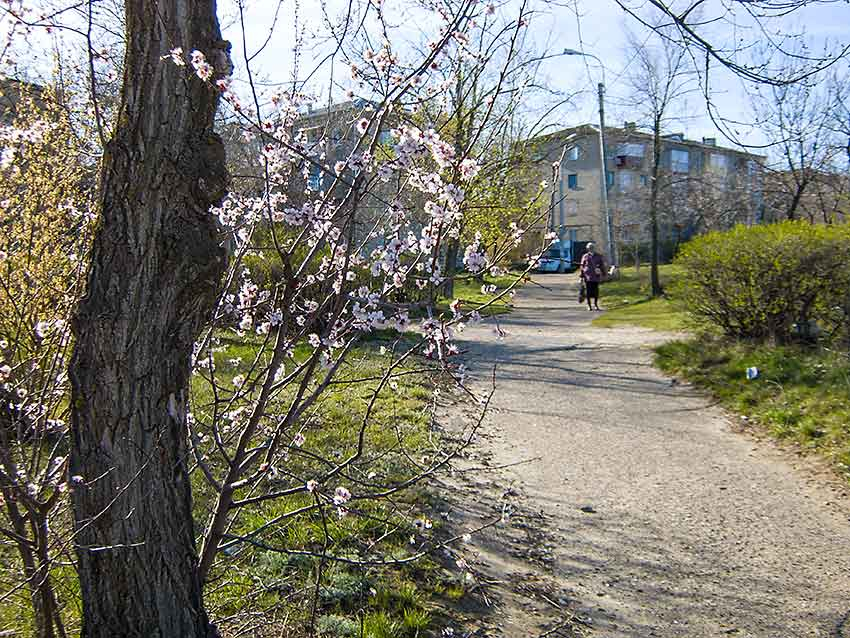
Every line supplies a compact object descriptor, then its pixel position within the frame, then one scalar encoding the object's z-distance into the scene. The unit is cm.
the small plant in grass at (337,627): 342
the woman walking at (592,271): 1844
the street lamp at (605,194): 2698
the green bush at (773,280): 902
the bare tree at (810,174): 1809
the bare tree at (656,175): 2333
